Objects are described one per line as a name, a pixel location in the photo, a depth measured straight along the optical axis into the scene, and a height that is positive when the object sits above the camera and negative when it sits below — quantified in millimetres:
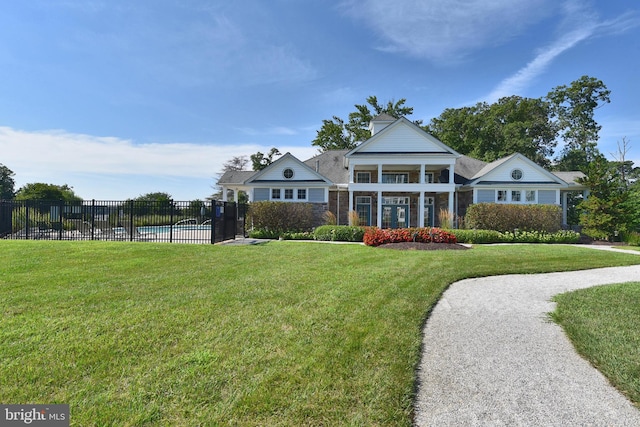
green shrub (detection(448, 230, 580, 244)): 14852 -1073
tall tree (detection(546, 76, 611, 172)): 34562 +12105
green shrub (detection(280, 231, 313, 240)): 16609 -1126
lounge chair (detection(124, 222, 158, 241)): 14977 -1064
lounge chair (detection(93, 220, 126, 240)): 15433 -978
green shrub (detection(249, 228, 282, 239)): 17234 -1055
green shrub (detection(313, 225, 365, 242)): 15477 -942
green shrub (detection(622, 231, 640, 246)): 14677 -1119
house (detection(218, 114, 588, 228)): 19453 +2208
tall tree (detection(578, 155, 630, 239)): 15523 +632
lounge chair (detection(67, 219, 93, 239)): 18519 -656
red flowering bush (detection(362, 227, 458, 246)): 13039 -900
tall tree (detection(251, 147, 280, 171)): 44531 +8520
